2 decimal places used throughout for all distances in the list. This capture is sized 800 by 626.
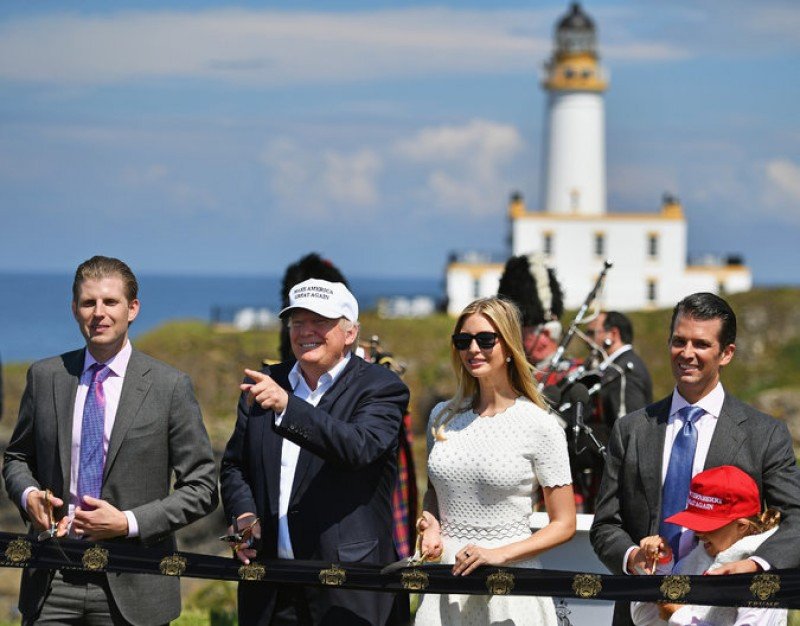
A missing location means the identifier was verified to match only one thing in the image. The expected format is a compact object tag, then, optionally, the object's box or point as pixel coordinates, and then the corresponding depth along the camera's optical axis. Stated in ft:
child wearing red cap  34.53
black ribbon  35.27
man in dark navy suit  38.50
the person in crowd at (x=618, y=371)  63.77
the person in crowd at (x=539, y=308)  60.75
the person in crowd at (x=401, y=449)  52.95
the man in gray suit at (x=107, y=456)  39.34
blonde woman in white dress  38.65
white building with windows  457.68
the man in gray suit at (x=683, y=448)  35.83
